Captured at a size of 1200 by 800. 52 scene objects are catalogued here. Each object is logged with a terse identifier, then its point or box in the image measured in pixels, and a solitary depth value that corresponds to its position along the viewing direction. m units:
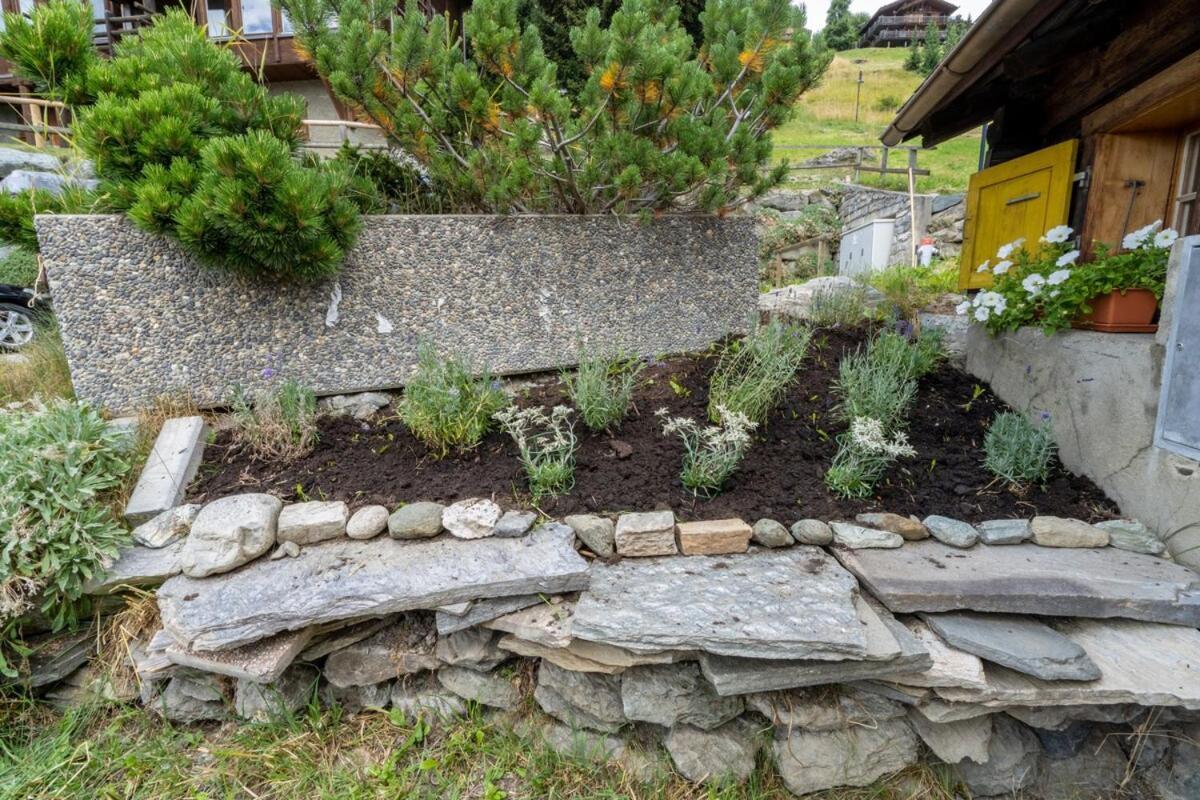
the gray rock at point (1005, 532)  2.16
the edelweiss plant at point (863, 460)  2.35
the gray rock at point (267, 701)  2.04
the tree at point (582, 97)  2.86
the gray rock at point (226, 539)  2.02
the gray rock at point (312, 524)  2.14
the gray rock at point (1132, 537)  2.13
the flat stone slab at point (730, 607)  1.73
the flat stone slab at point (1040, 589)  1.89
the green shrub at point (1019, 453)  2.50
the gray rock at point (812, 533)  2.15
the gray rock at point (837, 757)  1.90
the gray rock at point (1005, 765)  1.95
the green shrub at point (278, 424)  2.68
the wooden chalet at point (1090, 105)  2.65
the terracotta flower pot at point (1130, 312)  2.45
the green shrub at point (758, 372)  2.76
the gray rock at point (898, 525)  2.18
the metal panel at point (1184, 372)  2.02
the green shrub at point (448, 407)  2.62
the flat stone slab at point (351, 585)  1.85
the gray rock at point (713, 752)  1.93
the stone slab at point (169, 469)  2.29
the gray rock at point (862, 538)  2.12
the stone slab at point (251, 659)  1.84
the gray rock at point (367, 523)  2.17
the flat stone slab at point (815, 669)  1.74
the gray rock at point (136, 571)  2.05
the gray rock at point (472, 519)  2.16
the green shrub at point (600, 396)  2.75
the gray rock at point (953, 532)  2.14
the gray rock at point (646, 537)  2.12
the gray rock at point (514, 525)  2.14
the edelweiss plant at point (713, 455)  2.37
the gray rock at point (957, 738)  1.90
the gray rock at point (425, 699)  2.11
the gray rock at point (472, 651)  2.06
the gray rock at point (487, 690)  2.10
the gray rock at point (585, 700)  2.00
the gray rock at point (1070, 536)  2.17
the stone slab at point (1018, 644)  1.74
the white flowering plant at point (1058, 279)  2.46
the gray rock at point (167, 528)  2.18
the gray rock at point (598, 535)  2.14
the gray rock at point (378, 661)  2.10
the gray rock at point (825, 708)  1.89
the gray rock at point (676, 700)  1.93
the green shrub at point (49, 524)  1.95
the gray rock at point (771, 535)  2.14
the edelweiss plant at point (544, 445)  2.33
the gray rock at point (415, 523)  2.15
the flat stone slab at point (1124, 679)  1.71
